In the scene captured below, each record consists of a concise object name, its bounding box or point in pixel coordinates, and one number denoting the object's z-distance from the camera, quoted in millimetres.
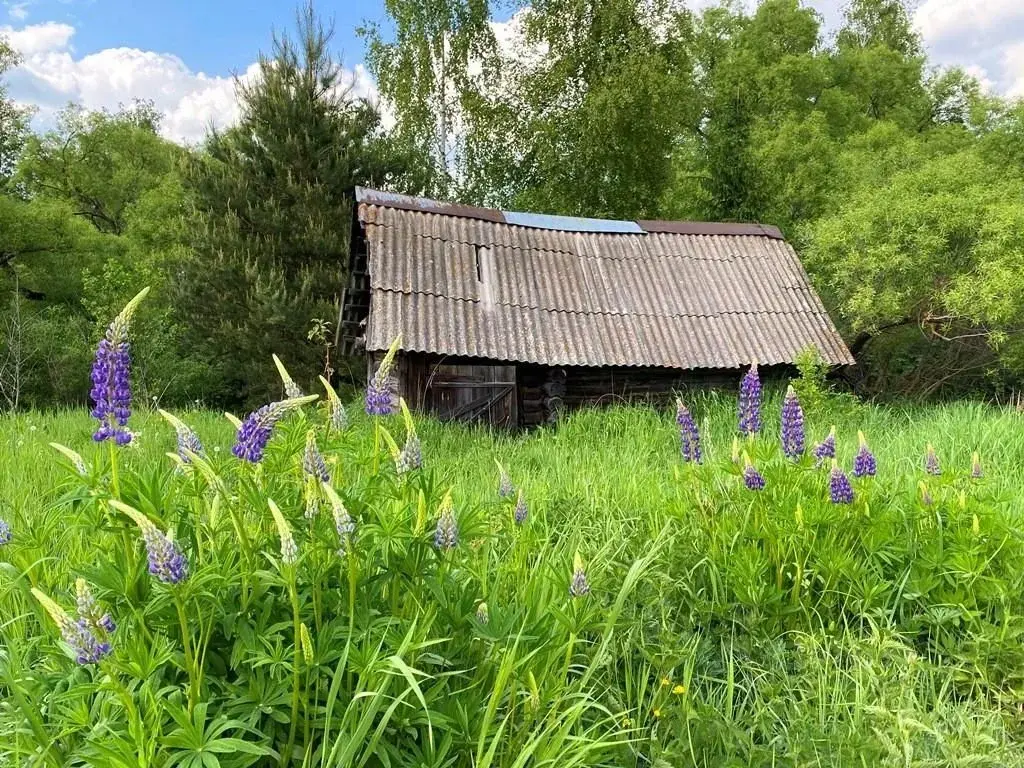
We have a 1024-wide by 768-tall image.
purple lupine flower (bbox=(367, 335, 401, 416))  2377
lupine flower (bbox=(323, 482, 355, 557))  1563
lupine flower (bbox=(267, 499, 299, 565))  1471
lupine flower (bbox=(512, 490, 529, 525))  2725
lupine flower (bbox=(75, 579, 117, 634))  1419
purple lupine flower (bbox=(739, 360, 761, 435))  3725
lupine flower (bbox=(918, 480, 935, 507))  3449
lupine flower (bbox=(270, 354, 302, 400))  2339
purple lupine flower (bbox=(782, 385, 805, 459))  3516
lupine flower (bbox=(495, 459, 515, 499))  2906
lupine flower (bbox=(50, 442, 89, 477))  1743
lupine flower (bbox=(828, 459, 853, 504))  3166
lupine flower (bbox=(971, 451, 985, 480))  3660
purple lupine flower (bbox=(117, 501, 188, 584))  1389
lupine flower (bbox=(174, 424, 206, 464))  1907
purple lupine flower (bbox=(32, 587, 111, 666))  1378
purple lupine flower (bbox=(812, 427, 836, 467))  3490
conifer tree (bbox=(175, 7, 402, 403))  18594
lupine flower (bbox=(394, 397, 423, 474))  2045
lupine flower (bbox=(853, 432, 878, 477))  3332
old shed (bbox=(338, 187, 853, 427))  10289
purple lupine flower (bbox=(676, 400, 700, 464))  3743
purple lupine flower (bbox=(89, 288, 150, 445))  1786
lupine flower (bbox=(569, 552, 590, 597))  2066
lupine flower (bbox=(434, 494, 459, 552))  1886
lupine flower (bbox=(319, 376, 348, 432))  2404
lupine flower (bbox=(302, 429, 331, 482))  1836
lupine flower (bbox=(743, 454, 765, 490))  3188
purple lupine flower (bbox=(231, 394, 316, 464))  1899
